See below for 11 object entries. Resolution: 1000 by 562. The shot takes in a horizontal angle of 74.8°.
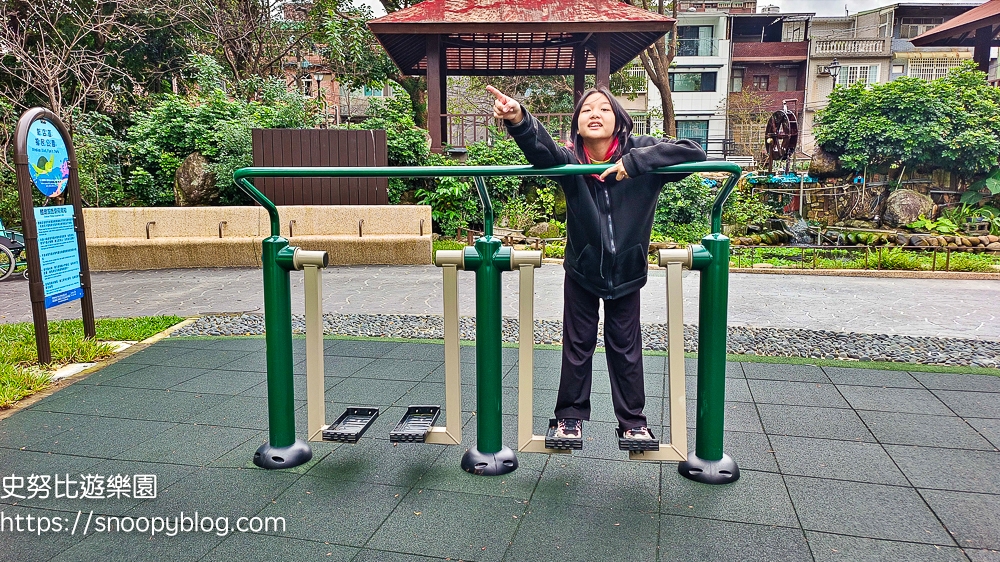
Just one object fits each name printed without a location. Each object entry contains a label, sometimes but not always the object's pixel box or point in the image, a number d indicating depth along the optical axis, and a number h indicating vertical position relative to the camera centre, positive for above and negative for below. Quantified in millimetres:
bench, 9086 -656
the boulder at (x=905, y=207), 14539 -559
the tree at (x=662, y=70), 18656 +3275
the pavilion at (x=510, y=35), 11156 +2704
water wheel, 16047 +1143
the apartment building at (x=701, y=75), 33625 +5610
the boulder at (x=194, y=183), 10406 +95
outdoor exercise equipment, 2369 -586
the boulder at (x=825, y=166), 15617 +398
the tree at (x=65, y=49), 11180 +2628
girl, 2352 -221
